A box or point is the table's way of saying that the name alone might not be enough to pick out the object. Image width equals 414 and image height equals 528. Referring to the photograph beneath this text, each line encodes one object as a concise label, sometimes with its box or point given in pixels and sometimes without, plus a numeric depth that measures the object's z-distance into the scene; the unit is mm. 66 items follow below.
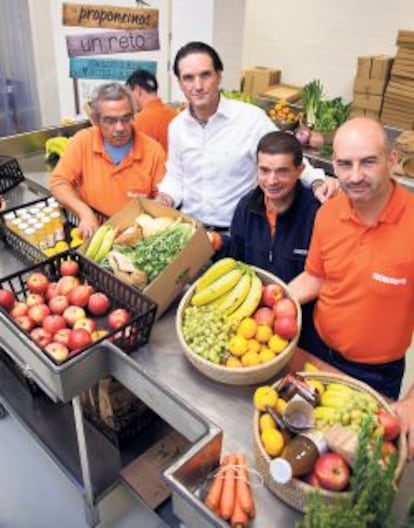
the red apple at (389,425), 1239
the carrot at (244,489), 1174
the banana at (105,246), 1979
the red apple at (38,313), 1722
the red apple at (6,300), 1764
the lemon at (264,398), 1316
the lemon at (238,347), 1544
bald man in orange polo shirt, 1625
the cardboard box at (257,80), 6648
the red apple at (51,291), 1843
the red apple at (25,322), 1702
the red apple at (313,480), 1149
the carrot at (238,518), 1137
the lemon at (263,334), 1580
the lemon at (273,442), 1219
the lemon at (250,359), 1508
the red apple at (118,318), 1678
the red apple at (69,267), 1925
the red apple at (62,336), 1617
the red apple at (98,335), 1591
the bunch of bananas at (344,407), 1275
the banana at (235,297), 1715
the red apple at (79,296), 1791
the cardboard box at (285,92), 6039
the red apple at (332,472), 1128
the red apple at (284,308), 1627
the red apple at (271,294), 1719
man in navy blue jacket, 2016
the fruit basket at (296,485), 1118
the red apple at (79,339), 1578
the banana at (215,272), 1778
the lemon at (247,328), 1588
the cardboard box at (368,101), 5680
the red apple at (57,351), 1531
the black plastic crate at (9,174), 3137
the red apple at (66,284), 1838
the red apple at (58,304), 1772
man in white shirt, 2457
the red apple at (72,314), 1725
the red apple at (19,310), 1743
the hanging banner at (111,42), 4273
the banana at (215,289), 1733
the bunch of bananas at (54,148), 3713
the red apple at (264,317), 1635
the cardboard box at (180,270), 1769
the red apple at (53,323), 1675
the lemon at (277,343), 1553
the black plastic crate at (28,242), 2203
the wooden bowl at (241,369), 1491
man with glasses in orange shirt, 2605
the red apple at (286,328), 1567
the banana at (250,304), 1680
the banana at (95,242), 1988
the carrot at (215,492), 1161
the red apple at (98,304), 1796
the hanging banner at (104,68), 4375
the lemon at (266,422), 1274
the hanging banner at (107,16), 4145
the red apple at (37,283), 1850
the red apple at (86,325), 1670
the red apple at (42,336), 1632
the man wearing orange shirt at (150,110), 3691
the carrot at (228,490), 1150
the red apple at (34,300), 1785
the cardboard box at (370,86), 5602
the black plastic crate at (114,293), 1636
